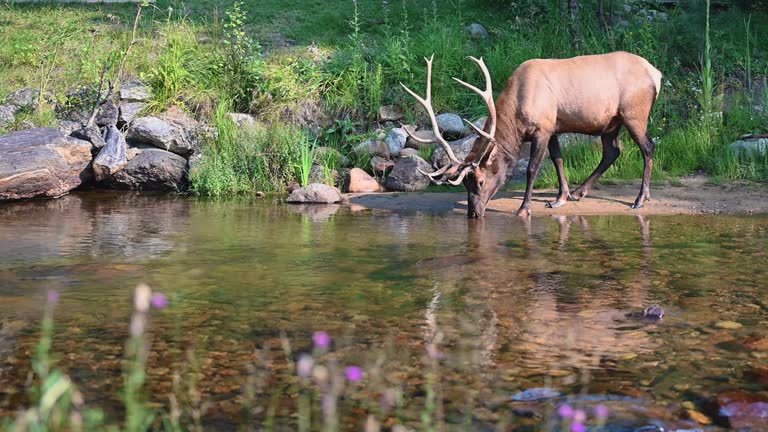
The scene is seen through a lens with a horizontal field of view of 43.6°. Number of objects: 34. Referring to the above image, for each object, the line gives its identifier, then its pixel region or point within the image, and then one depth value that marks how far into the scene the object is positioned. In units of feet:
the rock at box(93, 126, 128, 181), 40.14
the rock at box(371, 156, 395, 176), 40.52
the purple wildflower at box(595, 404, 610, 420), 12.86
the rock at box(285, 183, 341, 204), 37.19
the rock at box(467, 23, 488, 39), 50.21
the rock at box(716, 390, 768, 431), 12.76
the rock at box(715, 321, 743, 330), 17.54
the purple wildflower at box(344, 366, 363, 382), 14.60
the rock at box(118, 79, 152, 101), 44.47
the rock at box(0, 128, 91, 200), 36.88
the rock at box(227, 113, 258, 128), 41.57
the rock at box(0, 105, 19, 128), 42.69
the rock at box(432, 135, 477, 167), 39.22
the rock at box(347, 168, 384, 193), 39.32
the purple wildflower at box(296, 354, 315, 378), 14.89
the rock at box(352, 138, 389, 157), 41.32
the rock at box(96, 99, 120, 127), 43.39
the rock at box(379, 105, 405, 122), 43.83
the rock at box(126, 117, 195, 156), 41.81
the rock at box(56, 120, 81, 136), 42.71
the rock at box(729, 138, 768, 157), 38.24
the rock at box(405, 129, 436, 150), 41.50
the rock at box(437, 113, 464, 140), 41.88
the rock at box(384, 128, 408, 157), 41.60
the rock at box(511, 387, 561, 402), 13.82
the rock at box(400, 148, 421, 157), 40.85
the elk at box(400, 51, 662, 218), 33.37
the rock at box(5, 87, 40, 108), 44.00
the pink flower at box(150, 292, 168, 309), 8.88
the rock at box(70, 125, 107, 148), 41.09
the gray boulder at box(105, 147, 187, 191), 40.39
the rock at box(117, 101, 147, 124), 43.68
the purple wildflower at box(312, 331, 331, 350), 9.38
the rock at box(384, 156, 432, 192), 38.99
